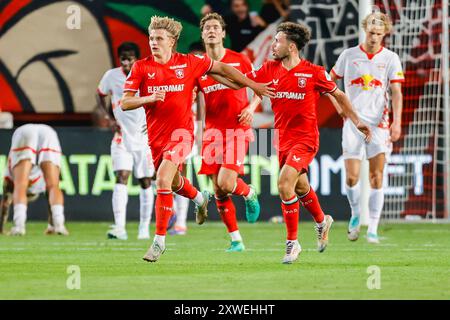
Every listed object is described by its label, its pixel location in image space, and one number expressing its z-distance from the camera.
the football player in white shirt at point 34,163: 14.34
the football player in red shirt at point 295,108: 10.38
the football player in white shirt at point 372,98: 12.77
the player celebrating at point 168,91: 10.25
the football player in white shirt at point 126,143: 13.71
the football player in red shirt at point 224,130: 11.58
